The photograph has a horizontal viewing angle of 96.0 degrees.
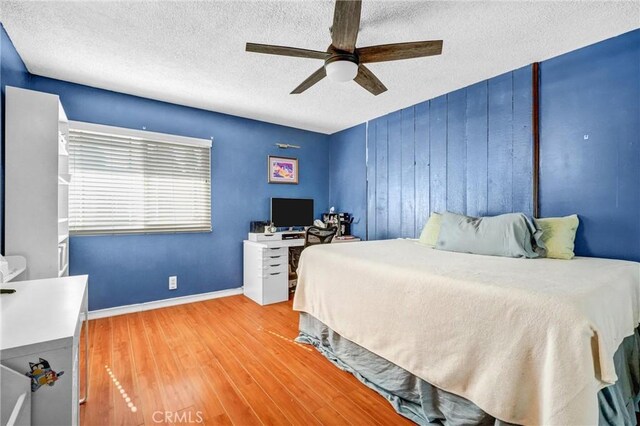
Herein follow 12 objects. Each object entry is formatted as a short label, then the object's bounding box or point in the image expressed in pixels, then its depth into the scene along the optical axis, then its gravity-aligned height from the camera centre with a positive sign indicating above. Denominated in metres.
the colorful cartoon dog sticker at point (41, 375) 0.92 -0.52
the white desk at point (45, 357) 0.91 -0.46
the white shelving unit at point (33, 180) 2.04 +0.25
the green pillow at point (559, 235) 2.14 -0.17
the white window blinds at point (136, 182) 3.06 +0.38
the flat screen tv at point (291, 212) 4.30 +0.02
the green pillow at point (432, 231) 2.96 -0.19
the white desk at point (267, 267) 3.65 -0.71
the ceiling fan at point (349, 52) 1.71 +1.03
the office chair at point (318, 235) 3.62 -0.28
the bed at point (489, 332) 1.11 -0.59
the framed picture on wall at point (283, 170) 4.41 +0.69
